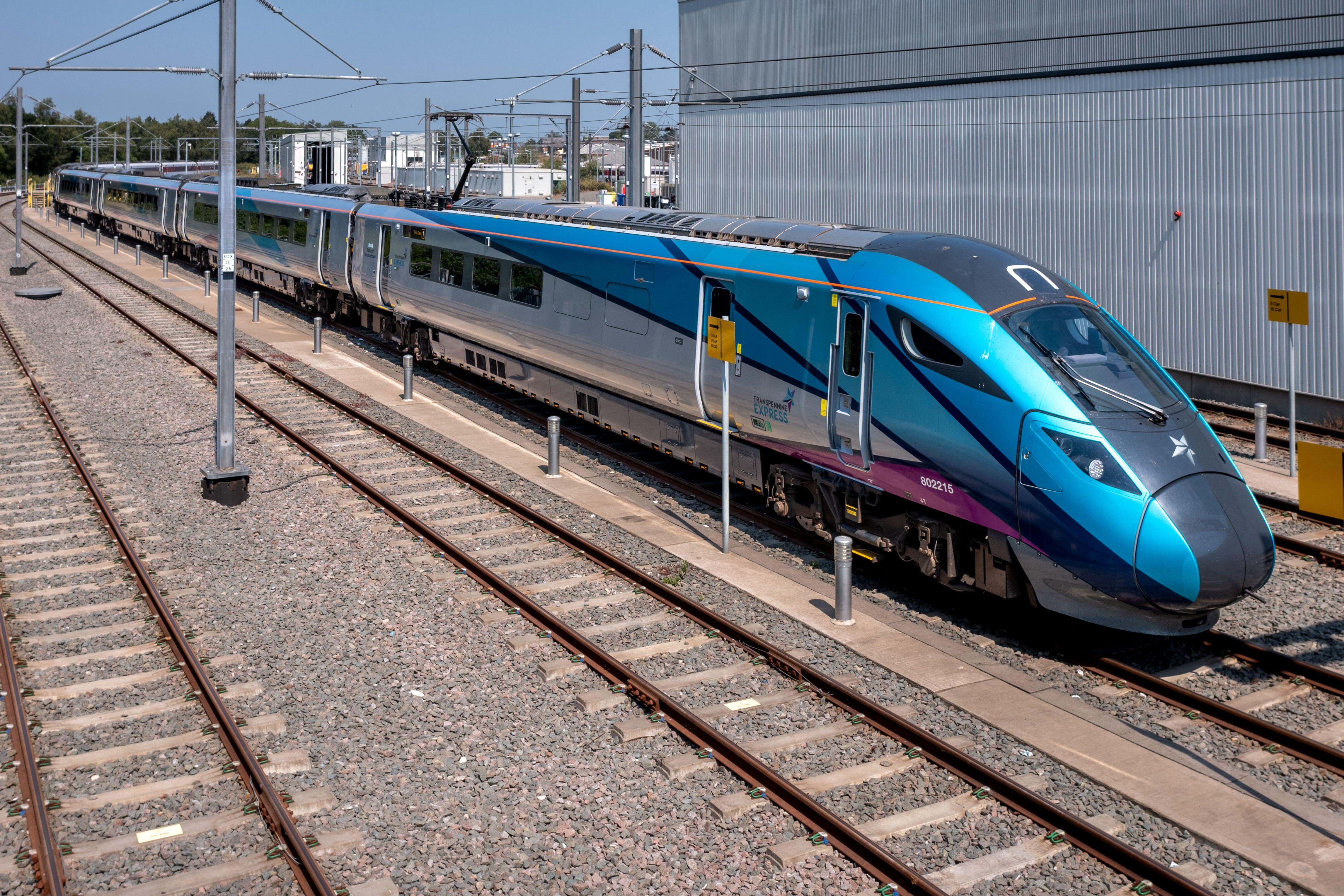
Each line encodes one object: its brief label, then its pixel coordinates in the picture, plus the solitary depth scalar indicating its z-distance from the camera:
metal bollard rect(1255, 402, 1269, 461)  16.64
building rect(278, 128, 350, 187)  52.66
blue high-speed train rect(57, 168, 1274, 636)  9.01
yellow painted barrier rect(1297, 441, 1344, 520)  8.12
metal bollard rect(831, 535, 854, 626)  10.35
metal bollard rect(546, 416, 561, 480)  15.58
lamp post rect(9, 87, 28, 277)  38.09
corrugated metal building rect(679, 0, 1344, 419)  18.72
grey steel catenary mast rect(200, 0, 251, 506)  13.71
